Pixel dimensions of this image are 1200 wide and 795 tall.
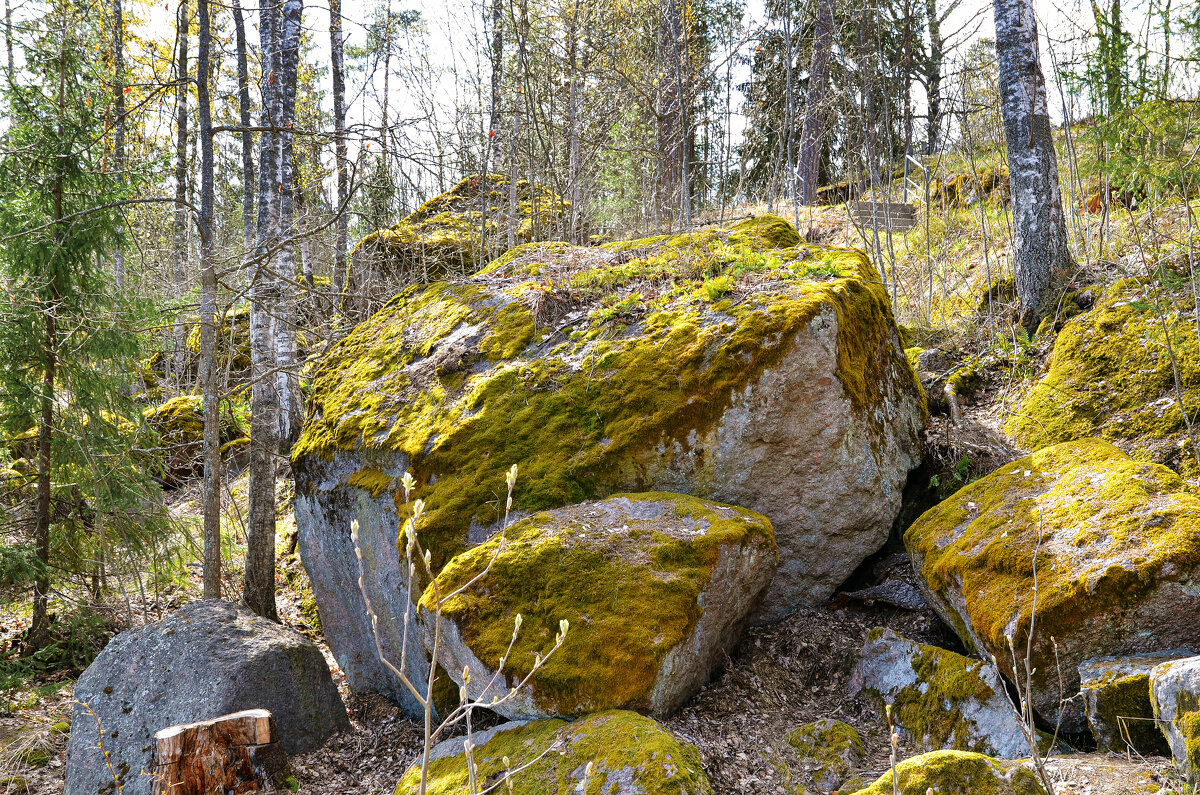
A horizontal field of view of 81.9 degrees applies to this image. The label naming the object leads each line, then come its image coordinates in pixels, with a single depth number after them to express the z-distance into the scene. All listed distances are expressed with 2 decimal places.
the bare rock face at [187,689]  4.29
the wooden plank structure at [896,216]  11.76
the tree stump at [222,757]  3.67
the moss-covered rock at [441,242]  9.98
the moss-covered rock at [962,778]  2.44
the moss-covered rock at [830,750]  3.19
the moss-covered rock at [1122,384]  4.46
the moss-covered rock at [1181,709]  2.36
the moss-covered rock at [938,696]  3.18
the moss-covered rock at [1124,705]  2.73
